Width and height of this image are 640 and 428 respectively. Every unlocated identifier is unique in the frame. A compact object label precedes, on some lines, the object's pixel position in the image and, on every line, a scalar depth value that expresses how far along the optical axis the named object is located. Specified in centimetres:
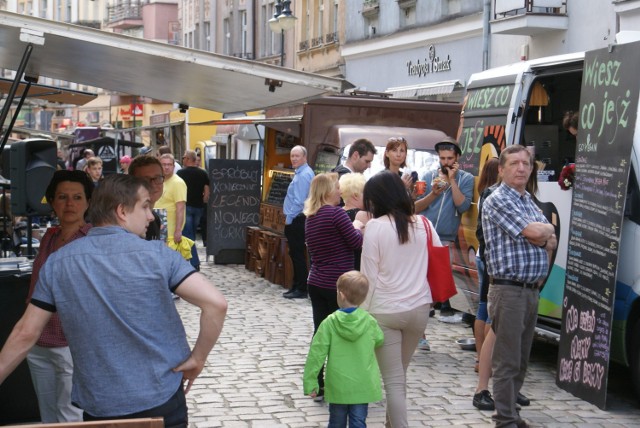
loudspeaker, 778
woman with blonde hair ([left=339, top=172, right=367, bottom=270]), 834
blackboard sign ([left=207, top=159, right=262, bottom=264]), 1828
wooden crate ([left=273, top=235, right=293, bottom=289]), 1509
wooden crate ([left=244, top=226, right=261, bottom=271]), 1709
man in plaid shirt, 725
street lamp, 2516
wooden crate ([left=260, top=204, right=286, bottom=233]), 1642
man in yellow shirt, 1310
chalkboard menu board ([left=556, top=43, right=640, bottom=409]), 792
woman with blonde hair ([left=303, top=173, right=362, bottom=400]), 807
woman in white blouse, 685
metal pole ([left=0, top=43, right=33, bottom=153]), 637
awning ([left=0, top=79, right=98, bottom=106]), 1032
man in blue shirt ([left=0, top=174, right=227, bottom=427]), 421
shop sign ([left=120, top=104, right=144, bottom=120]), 5644
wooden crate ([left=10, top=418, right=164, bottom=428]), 351
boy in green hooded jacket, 652
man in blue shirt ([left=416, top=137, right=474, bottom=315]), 1020
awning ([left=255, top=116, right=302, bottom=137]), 1586
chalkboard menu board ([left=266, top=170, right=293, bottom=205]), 1724
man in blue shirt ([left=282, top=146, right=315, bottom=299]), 1398
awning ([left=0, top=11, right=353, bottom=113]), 607
